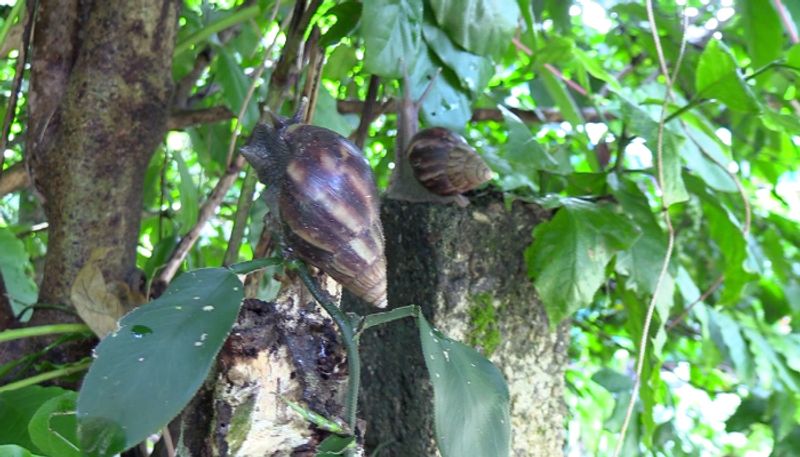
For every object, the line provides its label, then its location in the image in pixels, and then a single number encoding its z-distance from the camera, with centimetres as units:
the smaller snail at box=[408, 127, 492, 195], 57
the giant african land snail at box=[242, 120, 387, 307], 38
